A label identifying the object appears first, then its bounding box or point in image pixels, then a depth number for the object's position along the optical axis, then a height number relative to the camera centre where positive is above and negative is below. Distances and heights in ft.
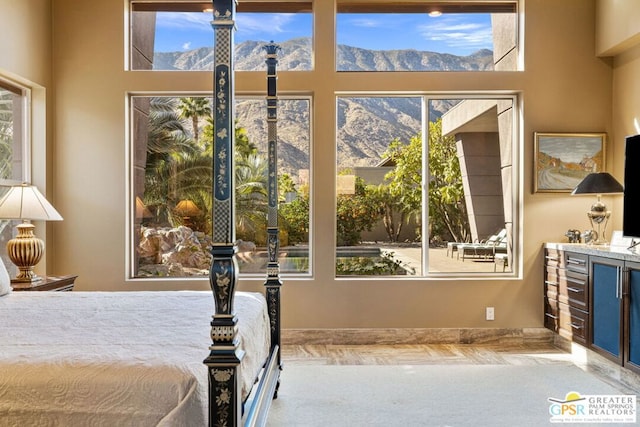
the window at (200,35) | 15.33 +5.85
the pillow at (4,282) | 9.58 -1.59
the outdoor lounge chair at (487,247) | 15.64 -1.30
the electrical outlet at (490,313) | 15.05 -3.42
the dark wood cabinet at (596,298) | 11.09 -2.44
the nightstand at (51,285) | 11.33 -1.98
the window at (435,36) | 15.43 +5.88
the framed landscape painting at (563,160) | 14.93 +1.61
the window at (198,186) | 15.39 +0.76
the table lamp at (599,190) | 13.37 +0.57
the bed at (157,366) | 5.03 -1.84
